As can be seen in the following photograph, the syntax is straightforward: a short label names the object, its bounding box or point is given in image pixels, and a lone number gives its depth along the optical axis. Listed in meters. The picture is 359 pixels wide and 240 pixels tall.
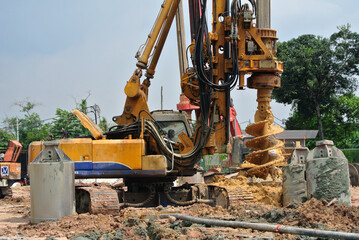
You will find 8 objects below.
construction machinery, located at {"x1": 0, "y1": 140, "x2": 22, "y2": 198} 21.50
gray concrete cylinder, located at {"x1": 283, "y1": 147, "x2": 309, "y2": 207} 12.39
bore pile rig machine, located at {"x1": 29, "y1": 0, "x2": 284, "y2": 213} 13.20
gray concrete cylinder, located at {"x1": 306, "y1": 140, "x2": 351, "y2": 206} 10.59
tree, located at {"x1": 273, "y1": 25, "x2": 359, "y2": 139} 47.38
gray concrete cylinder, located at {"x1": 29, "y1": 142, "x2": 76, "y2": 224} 11.12
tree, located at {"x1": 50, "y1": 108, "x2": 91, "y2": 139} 47.38
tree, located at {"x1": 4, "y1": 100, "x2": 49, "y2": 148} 55.85
